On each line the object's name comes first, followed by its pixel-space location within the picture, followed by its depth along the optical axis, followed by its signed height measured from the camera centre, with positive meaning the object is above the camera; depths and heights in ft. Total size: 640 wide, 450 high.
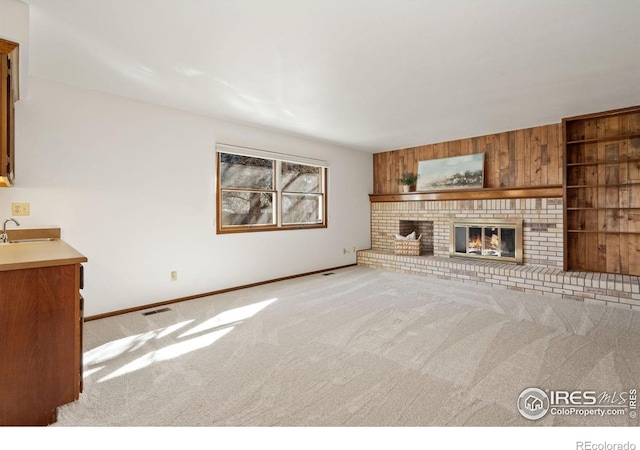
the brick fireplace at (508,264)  12.83 -1.69
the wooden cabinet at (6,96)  6.76 +2.89
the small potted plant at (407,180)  19.67 +2.92
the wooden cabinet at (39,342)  5.49 -2.06
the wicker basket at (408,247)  19.28 -1.16
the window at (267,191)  14.94 +1.89
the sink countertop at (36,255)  5.61 -0.55
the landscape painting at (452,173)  17.53 +3.16
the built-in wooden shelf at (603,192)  13.52 +1.61
